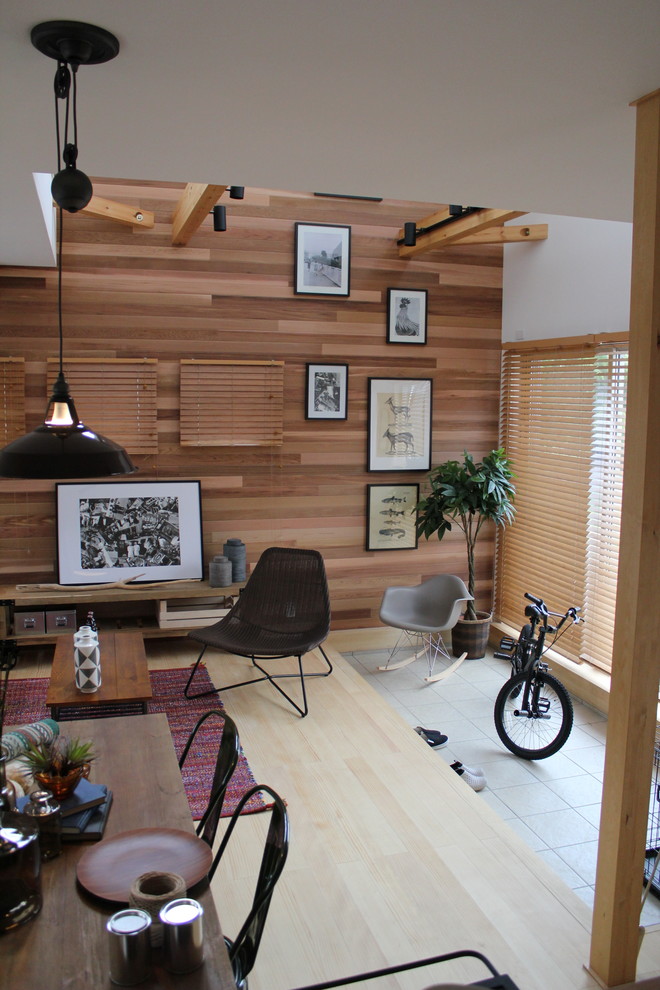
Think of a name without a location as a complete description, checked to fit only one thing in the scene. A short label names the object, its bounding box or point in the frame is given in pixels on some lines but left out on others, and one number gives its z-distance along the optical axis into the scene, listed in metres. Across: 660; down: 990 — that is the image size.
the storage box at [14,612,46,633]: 5.37
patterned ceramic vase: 3.84
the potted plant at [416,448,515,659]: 5.92
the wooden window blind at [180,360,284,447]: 5.79
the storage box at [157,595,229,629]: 5.66
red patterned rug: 3.87
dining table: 1.58
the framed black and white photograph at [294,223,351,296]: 5.92
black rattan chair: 5.25
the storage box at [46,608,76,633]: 5.41
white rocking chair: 5.86
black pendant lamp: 1.95
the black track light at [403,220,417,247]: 5.48
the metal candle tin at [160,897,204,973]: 1.58
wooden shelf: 5.35
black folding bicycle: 4.57
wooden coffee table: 3.78
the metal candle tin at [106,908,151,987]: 1.54
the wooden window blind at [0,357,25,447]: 5.43
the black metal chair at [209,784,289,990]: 1.86
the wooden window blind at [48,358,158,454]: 5.58
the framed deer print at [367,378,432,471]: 6.24
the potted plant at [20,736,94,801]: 2.19
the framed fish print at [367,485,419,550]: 6.30
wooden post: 2.36
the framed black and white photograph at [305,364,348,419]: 6.05
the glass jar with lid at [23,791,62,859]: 2.00
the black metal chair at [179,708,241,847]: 2.36
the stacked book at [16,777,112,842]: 2.09
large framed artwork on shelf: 5.65
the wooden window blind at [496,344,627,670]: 5.21
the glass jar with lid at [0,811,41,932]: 1.73
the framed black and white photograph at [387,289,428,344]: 6.18
